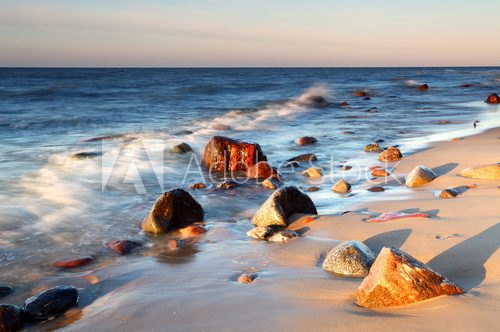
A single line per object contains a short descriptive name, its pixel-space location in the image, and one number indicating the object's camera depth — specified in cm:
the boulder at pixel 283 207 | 485
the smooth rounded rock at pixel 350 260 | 335
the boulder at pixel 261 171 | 751
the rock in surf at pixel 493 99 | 2205
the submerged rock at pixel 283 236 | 435
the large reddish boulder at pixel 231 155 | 805
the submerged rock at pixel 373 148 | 984
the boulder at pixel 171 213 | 498
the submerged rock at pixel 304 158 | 898
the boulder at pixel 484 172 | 585
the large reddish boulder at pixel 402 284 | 265
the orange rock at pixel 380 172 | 714
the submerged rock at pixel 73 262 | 412
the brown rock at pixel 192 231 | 484
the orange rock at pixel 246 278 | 339
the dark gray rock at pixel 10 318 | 295
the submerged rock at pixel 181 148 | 1043
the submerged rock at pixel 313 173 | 754
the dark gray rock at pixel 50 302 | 313
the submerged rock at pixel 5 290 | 356
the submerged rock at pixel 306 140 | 1137
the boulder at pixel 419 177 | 623
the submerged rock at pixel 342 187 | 629
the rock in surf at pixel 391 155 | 841
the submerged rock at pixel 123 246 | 441
